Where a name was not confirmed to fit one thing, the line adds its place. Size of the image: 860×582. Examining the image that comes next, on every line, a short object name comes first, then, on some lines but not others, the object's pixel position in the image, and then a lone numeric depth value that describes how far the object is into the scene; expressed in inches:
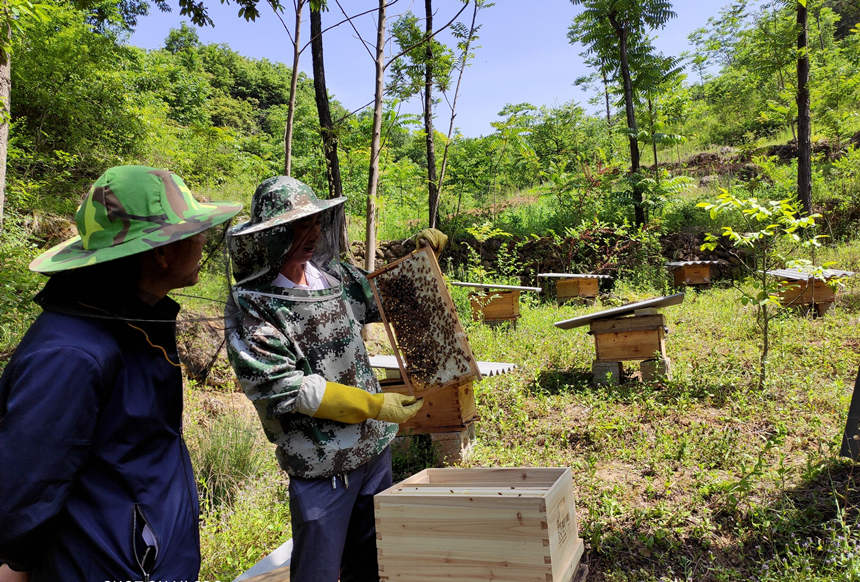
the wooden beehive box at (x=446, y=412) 155.1
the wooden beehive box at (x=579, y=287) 387.2
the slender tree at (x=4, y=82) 156.7
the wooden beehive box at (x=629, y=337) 200.1
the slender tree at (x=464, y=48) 343.1
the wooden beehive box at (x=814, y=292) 267.1
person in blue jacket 41.0
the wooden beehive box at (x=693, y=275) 407.9
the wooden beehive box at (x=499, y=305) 313.3
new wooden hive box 68.1
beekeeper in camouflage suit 70.7
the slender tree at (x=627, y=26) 484.4
